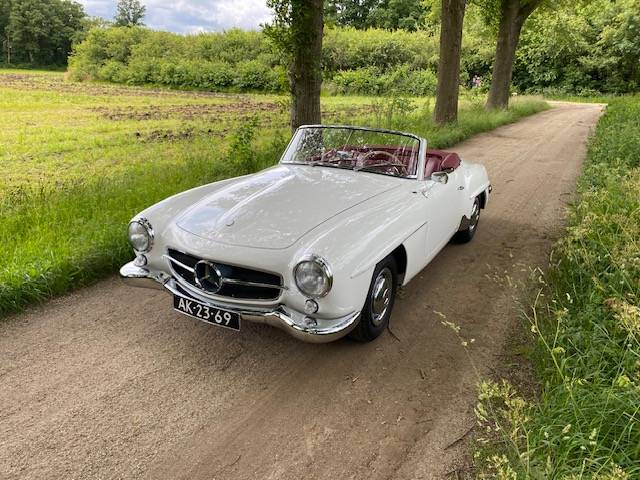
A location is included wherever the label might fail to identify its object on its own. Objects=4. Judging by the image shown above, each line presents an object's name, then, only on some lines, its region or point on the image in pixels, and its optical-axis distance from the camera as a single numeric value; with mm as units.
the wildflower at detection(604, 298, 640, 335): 2154
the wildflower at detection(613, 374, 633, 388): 1990
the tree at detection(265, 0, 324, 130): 6707
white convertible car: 2809
